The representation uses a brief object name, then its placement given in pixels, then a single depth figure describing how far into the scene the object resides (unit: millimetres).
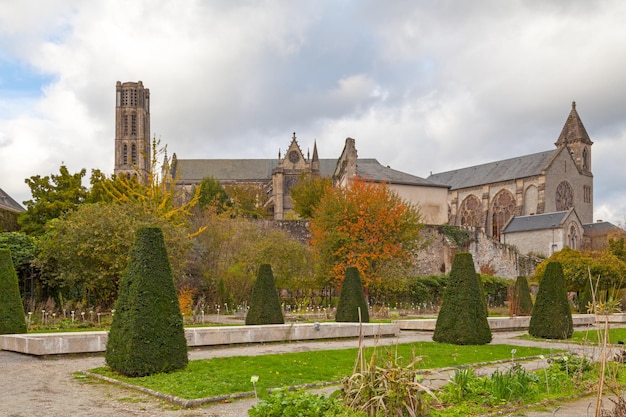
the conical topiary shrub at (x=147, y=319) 9570
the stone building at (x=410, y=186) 51125
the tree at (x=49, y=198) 31291
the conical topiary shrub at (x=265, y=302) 17344
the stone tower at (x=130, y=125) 96312
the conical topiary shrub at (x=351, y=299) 19344
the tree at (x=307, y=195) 55562
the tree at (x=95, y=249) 21625
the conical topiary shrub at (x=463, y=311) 14914
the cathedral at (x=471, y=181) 53209
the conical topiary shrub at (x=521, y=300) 25484
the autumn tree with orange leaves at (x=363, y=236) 30469
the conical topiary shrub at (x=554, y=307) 17672
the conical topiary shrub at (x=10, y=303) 13932
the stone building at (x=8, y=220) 31097
